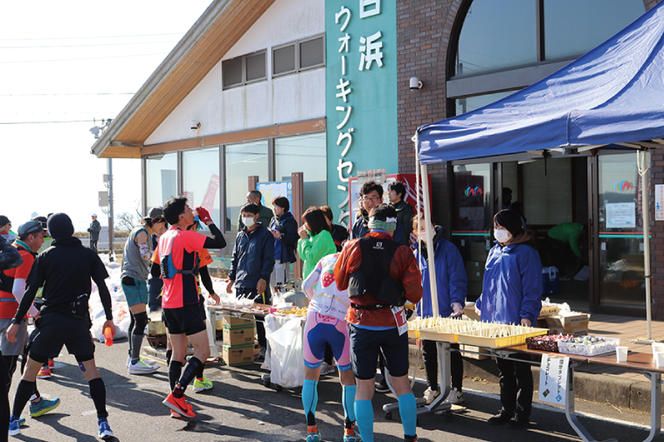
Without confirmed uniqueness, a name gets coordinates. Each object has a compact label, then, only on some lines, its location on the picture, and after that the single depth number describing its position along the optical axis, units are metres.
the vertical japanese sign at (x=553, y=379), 5.25
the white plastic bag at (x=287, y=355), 7.30
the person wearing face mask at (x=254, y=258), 8.52
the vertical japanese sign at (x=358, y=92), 13.66
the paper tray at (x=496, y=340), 5.54
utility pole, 35.41
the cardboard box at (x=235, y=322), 8.76
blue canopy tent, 5.61
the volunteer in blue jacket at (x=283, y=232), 9.91
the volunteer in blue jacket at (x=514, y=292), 6.11
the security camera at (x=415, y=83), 12.77
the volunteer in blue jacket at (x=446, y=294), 6.75
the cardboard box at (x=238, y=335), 8.81
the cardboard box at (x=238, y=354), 8.84
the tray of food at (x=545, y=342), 5.52
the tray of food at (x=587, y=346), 5.30
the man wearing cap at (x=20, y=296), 6.53
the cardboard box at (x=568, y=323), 8.12
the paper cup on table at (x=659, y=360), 4.94
